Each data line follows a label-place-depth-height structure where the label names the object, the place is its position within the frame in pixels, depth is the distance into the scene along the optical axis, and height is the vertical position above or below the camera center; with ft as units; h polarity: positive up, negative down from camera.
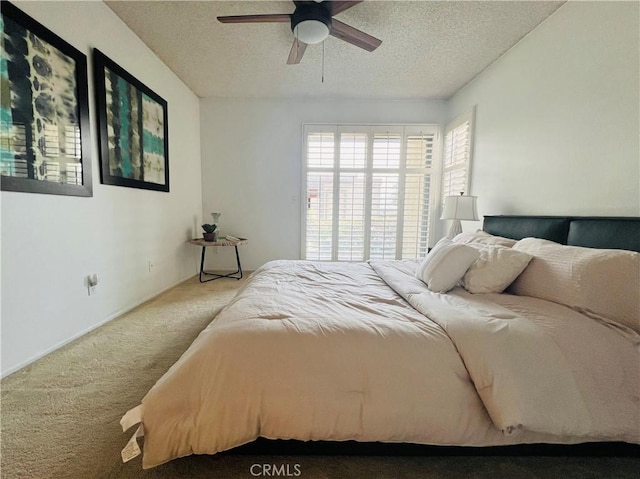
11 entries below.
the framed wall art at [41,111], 4.83 +2.04
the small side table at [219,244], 11.14 -1.71
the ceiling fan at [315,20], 6.19 +4.70
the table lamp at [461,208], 8.73 +0.35
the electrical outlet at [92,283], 6.73 -1.93
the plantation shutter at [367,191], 12.77 +1.25
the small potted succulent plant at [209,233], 11.51 -0.91
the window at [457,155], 10.67 +2.77
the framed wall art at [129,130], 7.02 +2.54
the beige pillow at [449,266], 4.95 -0.93
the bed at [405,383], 2.91 -1.91
